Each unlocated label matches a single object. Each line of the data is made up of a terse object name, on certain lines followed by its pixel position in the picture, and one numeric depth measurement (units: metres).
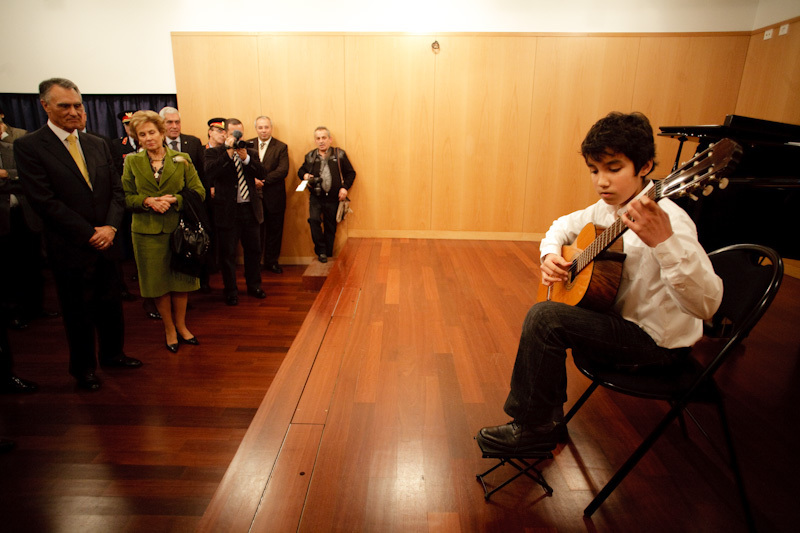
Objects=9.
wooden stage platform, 1.38
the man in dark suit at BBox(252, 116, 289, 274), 4.93
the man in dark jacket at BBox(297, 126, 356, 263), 5.00
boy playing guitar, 1.35
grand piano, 2.32
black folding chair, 1.21
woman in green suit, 2.73
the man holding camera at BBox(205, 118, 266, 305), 3.77
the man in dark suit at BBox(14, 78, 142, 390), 2.35
